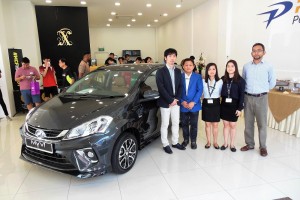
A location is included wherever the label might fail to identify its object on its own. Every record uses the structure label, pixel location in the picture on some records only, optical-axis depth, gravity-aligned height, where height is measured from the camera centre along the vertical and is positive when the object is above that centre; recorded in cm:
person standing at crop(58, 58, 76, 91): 502 -28
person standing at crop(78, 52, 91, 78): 545 -12
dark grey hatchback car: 216 -68
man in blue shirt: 286 -41
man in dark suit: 288 -40
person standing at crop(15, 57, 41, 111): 499 -36
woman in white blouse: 303 -51
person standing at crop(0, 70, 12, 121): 519 -99
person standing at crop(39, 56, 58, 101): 524 -46
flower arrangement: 792 -17
